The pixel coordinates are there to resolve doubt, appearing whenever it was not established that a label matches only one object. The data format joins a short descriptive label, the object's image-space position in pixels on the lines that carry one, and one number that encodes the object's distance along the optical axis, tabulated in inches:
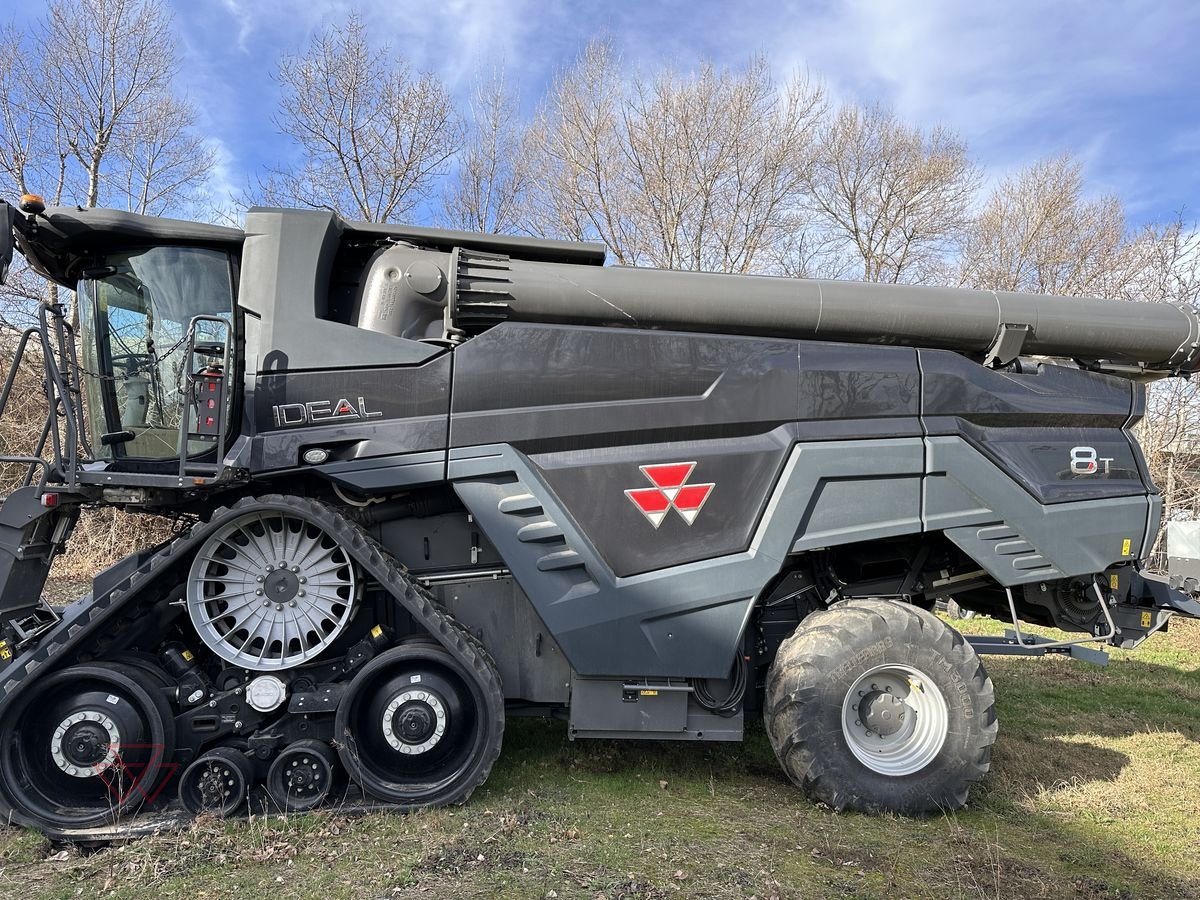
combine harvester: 158.1
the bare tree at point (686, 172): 766.5
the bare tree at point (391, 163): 722.8
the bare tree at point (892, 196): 861.8
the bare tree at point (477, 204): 800.9
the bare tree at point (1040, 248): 786.8
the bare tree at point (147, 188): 669.3
